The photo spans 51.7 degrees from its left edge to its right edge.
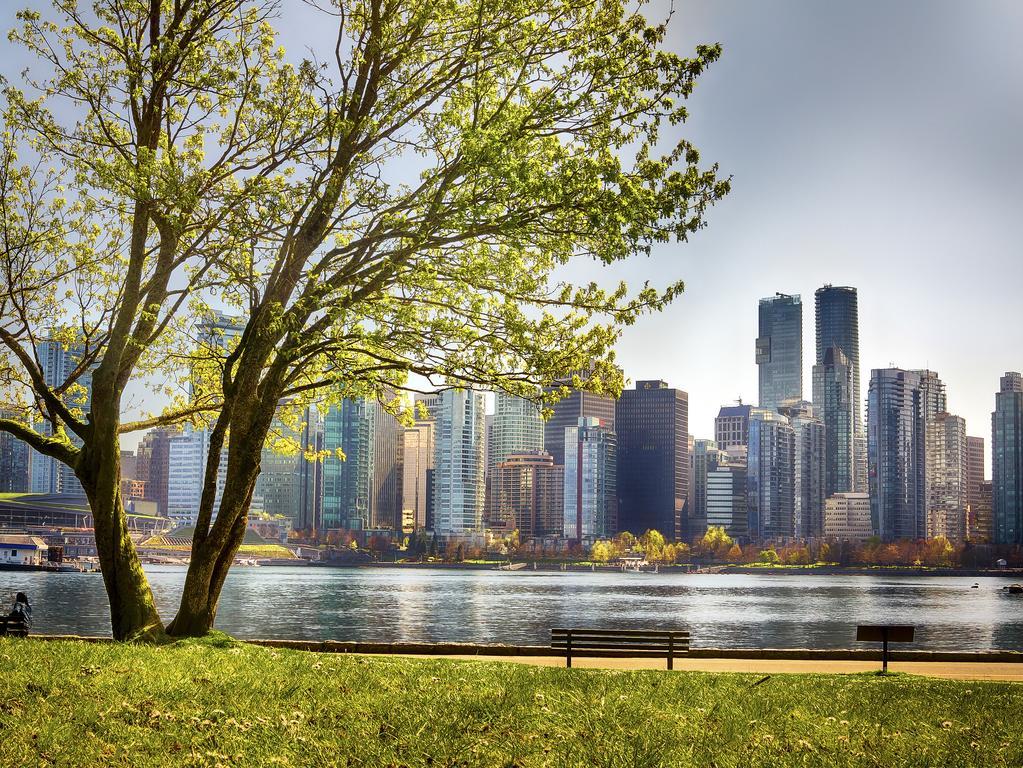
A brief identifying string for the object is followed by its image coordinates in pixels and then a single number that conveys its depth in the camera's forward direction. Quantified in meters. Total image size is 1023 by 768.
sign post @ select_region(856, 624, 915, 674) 19.47
